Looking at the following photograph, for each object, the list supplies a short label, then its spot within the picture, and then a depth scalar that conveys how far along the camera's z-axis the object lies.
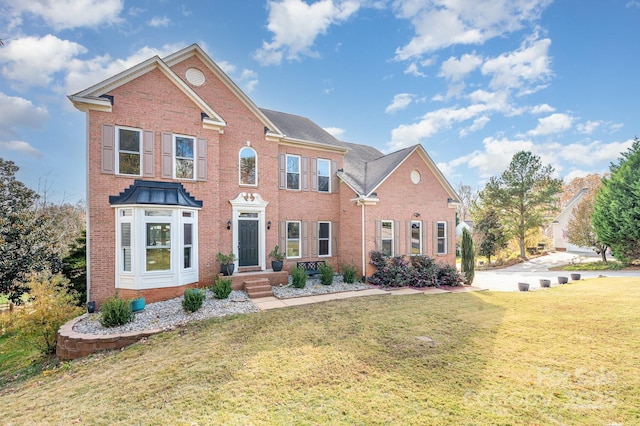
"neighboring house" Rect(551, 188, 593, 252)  32.33
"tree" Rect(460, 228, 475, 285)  13.91
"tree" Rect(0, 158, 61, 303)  10.56
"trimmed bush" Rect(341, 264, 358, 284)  12.88
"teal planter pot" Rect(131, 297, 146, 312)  8.87
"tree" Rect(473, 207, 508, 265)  25.78
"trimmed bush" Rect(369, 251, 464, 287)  13.02
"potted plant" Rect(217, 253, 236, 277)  11.20
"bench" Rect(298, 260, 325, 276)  13.74
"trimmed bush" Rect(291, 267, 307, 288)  11.73
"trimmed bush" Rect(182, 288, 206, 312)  8.51
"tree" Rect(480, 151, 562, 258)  25.39
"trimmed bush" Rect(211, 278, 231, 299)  9.82
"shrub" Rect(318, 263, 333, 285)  12.42
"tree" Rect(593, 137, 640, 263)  18.30
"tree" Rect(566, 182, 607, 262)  22.03
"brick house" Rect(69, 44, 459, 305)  9.67
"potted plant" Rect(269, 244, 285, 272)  12.53
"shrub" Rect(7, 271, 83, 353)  7.20
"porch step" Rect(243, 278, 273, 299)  10.65
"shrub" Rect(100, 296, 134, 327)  7.53
